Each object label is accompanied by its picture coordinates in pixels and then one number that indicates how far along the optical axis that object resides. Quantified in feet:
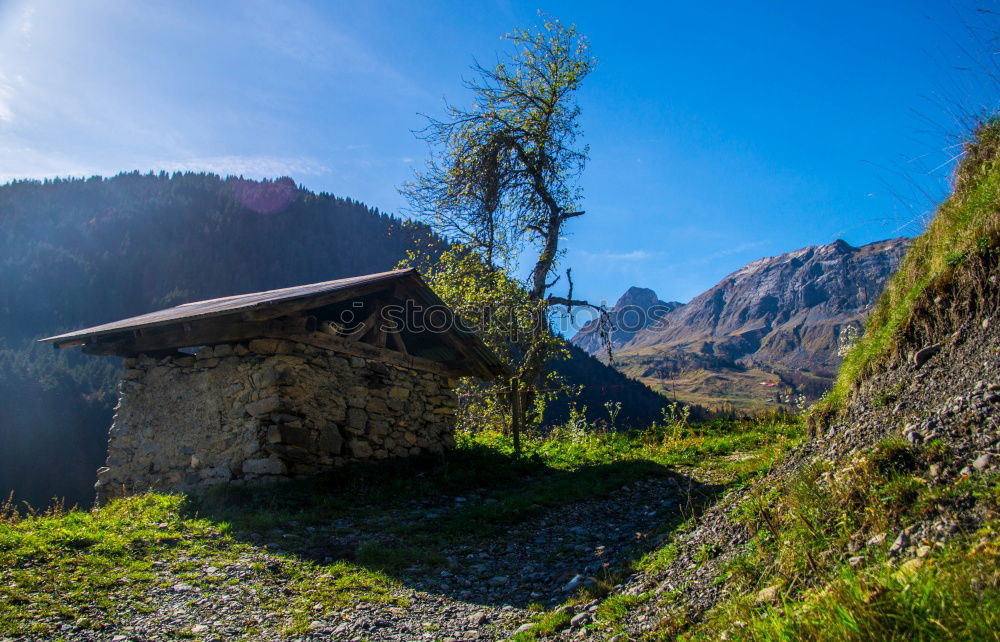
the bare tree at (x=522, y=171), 53.01
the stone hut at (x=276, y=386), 26.86
